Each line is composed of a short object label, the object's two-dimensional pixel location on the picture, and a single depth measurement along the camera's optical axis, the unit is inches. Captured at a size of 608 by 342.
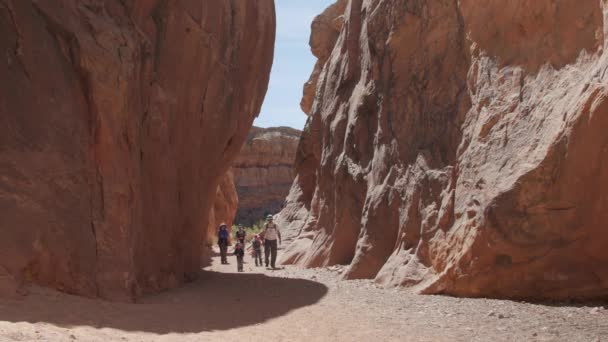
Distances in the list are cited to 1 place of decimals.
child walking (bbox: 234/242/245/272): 613.4
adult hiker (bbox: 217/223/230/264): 703.7
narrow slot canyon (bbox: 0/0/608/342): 301.1
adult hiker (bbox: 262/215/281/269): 611.5
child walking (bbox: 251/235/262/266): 697.0
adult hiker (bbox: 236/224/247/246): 640.4
